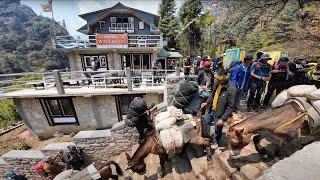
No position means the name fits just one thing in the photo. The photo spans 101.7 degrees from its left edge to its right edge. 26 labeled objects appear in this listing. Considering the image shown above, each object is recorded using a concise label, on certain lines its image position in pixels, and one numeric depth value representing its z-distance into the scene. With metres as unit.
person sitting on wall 9.67
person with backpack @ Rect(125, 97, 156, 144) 4.04
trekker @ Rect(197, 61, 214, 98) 3.93
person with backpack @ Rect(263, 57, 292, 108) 3.83
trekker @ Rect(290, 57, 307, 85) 3.91
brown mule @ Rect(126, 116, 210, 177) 3.07
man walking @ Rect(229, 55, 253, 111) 3.82
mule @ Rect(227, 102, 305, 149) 2.08
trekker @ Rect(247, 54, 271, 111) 3.89
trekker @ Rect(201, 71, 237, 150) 2.68
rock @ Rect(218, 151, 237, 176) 2.56
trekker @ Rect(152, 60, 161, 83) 8.48
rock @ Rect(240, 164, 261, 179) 2.28
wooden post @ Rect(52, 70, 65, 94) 7.21
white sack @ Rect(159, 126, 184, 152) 2.91
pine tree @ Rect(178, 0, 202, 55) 19.32
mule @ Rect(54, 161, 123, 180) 3.18
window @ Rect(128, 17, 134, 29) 12.67
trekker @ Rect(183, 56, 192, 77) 6.73
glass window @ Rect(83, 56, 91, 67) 11.46
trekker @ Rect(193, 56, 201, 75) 6.75
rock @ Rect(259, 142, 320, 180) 1.33
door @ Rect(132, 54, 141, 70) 11.90
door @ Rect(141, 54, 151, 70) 12.00
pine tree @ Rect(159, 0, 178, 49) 22.10
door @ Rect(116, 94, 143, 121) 8.03
